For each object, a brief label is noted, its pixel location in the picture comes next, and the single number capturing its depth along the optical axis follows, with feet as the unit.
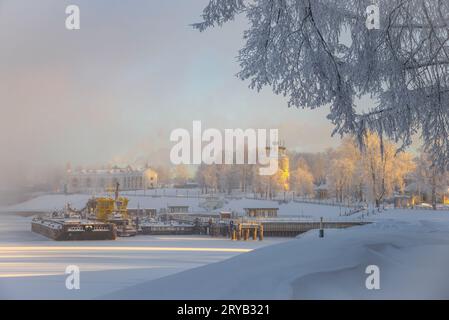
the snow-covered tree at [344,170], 149.59
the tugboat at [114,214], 127.45
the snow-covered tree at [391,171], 121.34
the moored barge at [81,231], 107.34
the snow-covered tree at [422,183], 123.54
